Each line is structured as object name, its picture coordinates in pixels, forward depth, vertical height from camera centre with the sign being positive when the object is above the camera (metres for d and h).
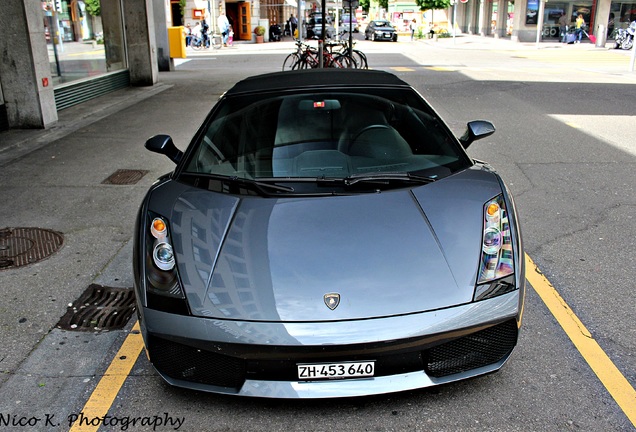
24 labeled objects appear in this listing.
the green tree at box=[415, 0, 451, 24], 47.44 +1.13
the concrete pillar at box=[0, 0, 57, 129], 8.98 -0.57
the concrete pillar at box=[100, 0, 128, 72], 14.41 -0.25
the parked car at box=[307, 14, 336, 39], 39.89 -0.44
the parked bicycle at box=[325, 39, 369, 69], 16.84 -0.89
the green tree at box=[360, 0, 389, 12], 82.56 +2.48
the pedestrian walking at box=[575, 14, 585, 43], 36.12 -0.70
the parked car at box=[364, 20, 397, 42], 41.16 -0.76
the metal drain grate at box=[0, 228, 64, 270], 4.55 -1.71
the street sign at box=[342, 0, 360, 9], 20.42 +0.57
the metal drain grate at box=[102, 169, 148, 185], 6.66 -1.69
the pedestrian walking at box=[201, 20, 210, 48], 35.09 -0.63
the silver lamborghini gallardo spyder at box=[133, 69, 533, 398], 2.45 -1.07
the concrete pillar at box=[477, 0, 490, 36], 49.38 -0.26
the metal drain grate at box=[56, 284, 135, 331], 3.58 -1.73
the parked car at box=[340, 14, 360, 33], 69.48 +0.03
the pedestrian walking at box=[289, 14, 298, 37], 50.88 -0.27
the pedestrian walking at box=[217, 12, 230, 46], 35.00 -0.26
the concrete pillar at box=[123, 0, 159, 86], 14.65 -0.38
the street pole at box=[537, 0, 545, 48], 33.32 +0.44
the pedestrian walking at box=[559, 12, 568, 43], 37.03 -0.64
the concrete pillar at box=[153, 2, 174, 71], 18.39 -0.37
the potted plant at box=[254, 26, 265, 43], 42.78 -0.77
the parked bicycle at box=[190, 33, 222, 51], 34.84 -1.13
